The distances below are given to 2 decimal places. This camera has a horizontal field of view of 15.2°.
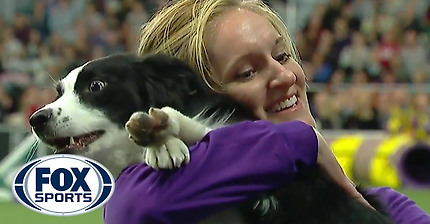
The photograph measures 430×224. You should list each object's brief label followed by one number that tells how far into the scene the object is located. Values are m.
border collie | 2.16
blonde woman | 2.09
